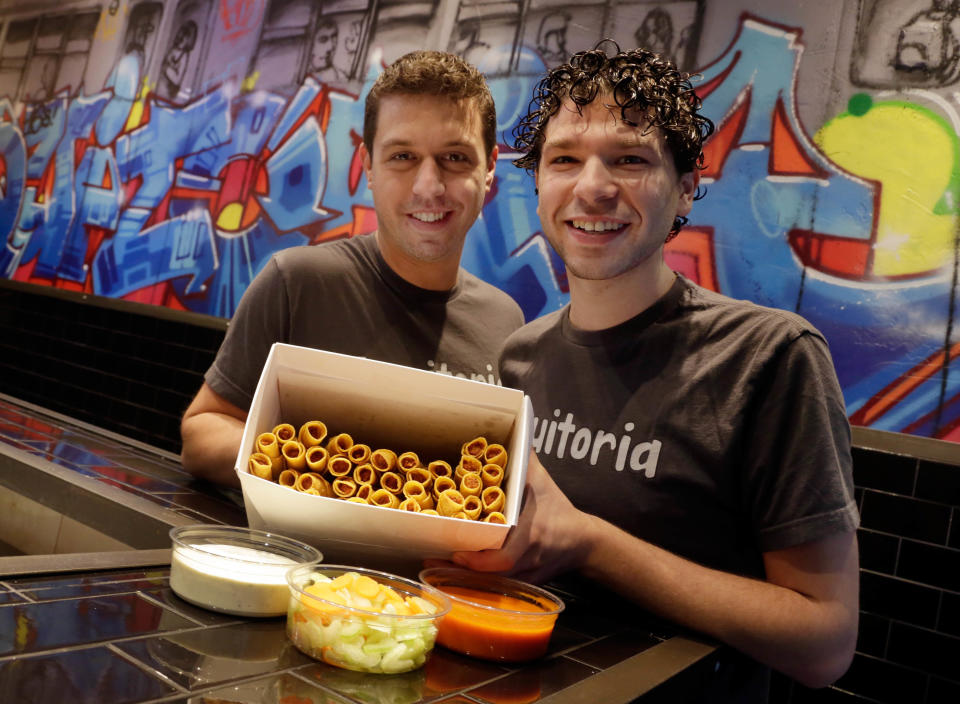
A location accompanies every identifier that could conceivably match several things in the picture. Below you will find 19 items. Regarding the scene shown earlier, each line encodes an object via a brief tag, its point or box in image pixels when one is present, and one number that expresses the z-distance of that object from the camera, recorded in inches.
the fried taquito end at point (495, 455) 42.0
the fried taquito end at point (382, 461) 43.1
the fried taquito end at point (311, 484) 40.5
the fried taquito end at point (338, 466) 42.0
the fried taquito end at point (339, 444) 43.3
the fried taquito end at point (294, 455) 41.6
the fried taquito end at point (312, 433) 43.2
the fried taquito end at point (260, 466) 40.0
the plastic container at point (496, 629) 36.2
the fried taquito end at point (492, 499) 39.6
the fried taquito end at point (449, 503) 38.6
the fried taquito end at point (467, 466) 42.2
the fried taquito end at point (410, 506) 39.2
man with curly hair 48.1
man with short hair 76.8
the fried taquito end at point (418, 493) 40.4
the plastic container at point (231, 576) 36.7
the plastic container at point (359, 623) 32.6
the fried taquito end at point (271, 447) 40.9
